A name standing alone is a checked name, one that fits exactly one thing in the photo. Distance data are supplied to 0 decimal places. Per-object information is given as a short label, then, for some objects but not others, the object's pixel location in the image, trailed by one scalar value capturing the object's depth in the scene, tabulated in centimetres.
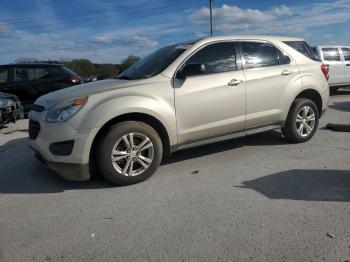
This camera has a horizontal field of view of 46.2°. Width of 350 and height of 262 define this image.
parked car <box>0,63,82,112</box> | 1234
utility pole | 3912
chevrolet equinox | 479
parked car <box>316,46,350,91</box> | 1442
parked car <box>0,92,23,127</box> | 942
